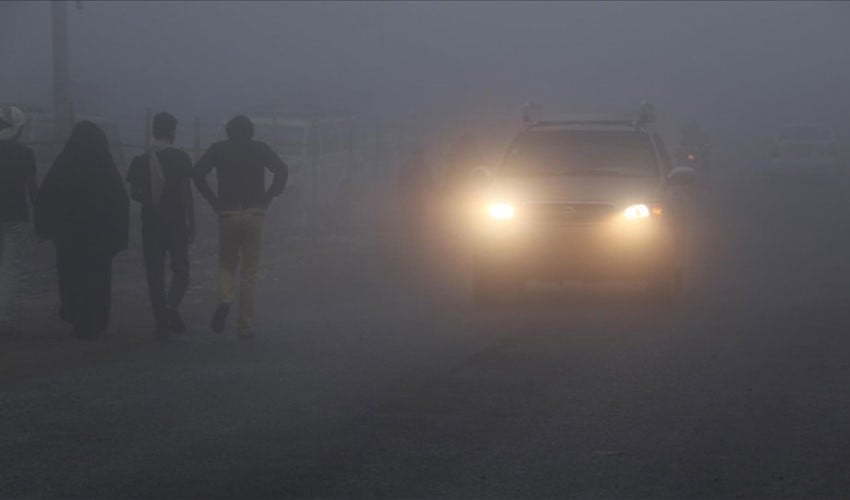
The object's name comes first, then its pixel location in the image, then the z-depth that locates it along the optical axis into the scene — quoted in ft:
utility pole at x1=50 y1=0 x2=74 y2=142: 83.22
